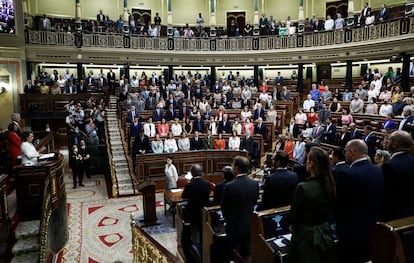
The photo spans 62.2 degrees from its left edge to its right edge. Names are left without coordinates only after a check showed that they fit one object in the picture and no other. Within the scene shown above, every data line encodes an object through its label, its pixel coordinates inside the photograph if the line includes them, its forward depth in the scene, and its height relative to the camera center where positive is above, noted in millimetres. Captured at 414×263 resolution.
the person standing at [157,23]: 19741 +4825
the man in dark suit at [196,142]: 11055 -1254
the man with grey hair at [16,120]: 6941 -279
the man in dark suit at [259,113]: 12766 -399
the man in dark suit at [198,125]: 11914 -751
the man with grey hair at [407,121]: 7629 -483
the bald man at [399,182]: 2662 -642
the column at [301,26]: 18625 +4095
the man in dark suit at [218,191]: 4248 -1163
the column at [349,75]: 16847 +1270
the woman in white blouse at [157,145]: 10469 -1253
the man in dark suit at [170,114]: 12594 -377
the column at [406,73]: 13609 +1064
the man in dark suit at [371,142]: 8047 -974
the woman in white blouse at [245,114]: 12516 -422
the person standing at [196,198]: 4703 -1303
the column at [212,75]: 21059 +1696
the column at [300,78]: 18936 +1280
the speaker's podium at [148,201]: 7371 -2082
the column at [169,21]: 19812 +4817
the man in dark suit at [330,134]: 9798 -944
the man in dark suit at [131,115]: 11859 -365
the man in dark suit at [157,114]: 12391 -364
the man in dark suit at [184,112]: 12672 -312
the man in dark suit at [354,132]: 8871 -832
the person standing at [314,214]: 2484 -830
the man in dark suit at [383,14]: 15055 +3777
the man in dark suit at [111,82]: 17688 +1179
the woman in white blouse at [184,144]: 10812 -1272
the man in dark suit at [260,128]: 11852 -897
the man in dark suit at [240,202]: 3582 -1048
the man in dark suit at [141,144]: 10523 -1219
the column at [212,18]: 20297 +5207
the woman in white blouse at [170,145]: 10531 -1266
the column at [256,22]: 19812 +4735
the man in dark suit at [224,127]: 11922 -837
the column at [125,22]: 18636 +4491
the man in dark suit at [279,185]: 3615 -879
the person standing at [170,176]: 8648 -1819
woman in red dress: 6375 -718
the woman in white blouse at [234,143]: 10961 -1286
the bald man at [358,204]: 2627 -797
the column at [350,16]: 16359 +4063
